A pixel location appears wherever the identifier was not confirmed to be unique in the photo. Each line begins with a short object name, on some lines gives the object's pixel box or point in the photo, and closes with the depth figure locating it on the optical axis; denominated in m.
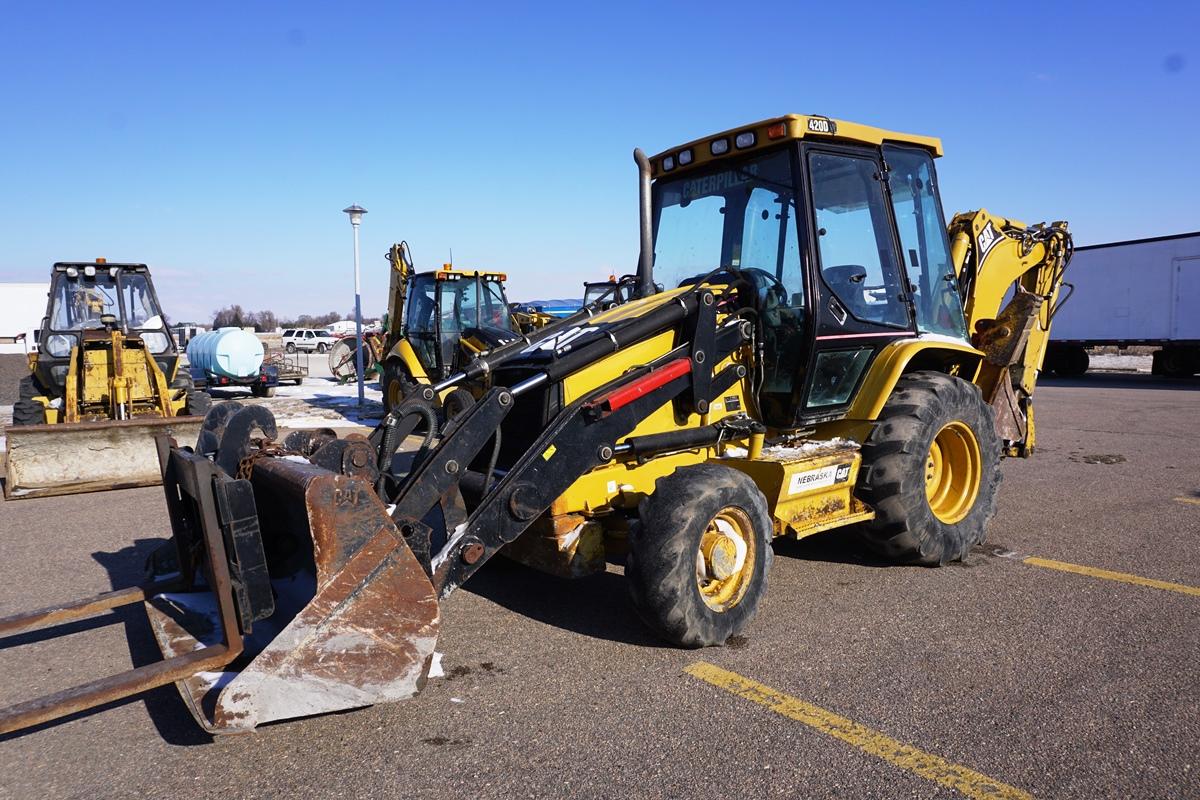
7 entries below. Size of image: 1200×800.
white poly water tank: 21.22
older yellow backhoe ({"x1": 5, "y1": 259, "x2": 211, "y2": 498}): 8.60
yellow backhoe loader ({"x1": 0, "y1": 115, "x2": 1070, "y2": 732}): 3.45
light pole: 18.19
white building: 41.16
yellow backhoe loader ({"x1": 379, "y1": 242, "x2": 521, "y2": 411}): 13.72
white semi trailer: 20.80
